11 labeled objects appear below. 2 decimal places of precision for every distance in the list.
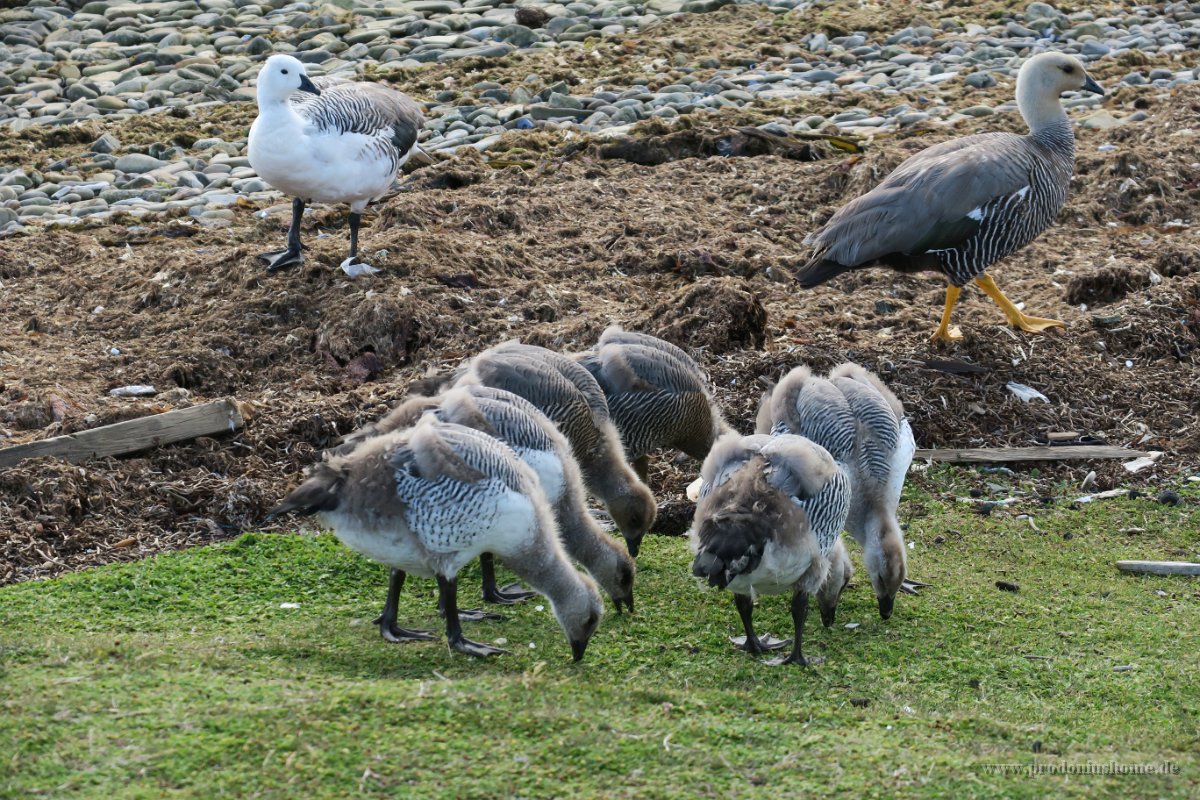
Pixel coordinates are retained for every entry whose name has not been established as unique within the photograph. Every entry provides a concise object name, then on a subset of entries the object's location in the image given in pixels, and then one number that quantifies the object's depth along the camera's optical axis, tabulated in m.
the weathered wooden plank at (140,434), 15.87
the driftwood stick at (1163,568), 14.84
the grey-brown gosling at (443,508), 11.85
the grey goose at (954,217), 19.92
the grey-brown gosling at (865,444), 13.58
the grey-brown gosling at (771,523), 11.82
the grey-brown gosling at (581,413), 14.52
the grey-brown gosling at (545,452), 13.09
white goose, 21.28
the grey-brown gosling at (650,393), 15.70
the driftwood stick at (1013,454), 17.67
